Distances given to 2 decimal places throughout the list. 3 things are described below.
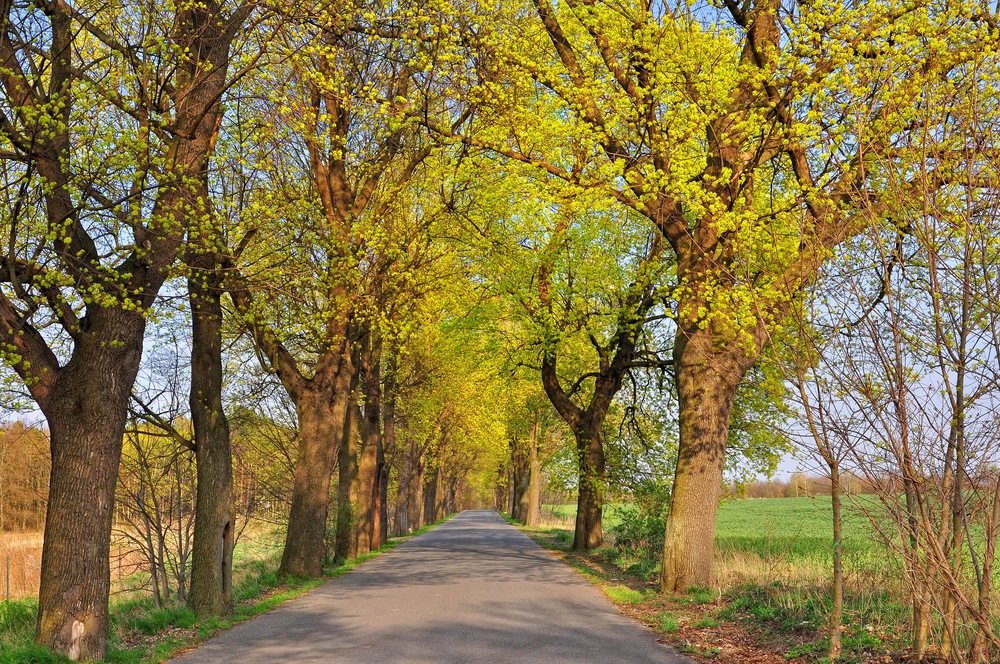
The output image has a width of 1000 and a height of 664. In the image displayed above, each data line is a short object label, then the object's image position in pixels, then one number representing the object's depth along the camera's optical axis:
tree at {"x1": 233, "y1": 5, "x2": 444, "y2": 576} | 13.27
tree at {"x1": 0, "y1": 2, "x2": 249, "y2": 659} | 8.23
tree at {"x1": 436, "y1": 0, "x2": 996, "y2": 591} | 10.02
